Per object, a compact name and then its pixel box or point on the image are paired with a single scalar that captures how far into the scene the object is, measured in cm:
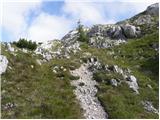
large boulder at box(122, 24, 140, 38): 3269
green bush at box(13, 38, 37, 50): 2267
